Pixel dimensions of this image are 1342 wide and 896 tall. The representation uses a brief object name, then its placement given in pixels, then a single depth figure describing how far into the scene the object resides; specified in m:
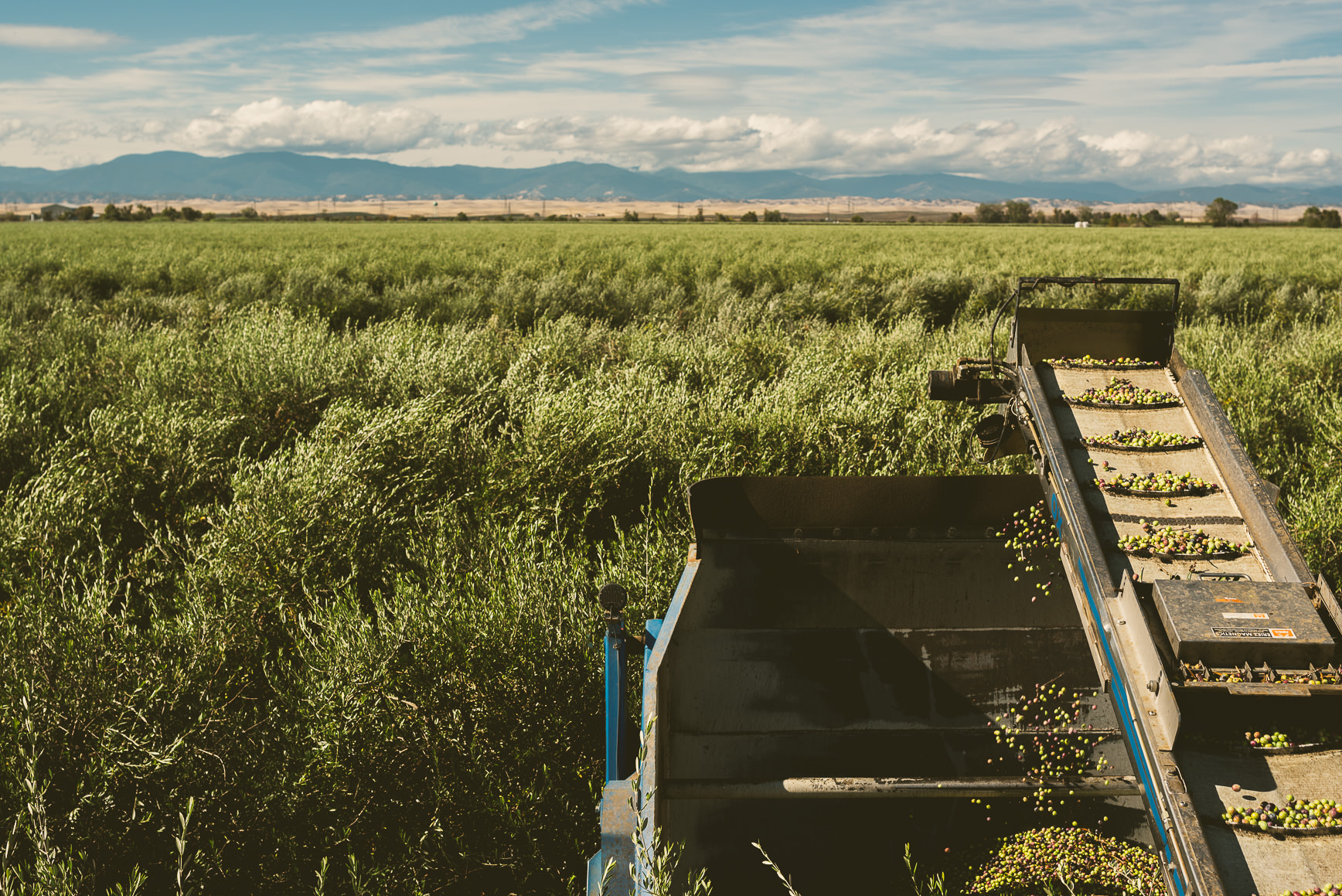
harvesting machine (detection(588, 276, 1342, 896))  2.12
